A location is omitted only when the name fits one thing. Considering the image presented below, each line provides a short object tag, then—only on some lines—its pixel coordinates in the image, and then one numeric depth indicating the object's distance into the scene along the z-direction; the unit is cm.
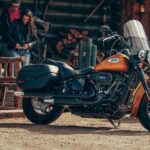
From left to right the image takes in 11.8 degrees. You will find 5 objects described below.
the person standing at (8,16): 1452
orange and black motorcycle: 999
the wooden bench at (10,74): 1212
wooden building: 1758
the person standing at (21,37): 1388
